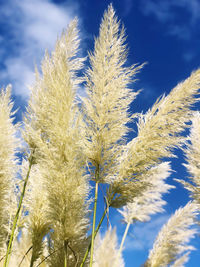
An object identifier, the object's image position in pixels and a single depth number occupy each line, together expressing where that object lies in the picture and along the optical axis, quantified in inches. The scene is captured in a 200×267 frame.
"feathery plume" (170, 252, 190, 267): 172.2
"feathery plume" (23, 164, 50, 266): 98.9
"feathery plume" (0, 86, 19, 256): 91.4
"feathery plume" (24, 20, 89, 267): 74.8
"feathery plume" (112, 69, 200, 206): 78.0
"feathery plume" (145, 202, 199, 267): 153.3
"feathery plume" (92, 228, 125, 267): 147.4
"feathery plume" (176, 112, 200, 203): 121.9
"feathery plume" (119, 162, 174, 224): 141.4
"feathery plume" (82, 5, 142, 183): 80.5
